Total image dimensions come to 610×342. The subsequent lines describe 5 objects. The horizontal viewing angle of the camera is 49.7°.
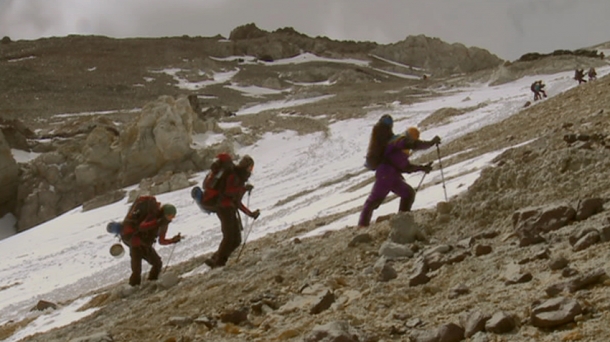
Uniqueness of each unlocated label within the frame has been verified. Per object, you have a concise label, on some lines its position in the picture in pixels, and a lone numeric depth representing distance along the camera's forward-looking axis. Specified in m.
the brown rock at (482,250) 5.47
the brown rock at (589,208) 5.40
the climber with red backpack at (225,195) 9.86
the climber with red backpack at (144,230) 10.48
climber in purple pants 8.67
